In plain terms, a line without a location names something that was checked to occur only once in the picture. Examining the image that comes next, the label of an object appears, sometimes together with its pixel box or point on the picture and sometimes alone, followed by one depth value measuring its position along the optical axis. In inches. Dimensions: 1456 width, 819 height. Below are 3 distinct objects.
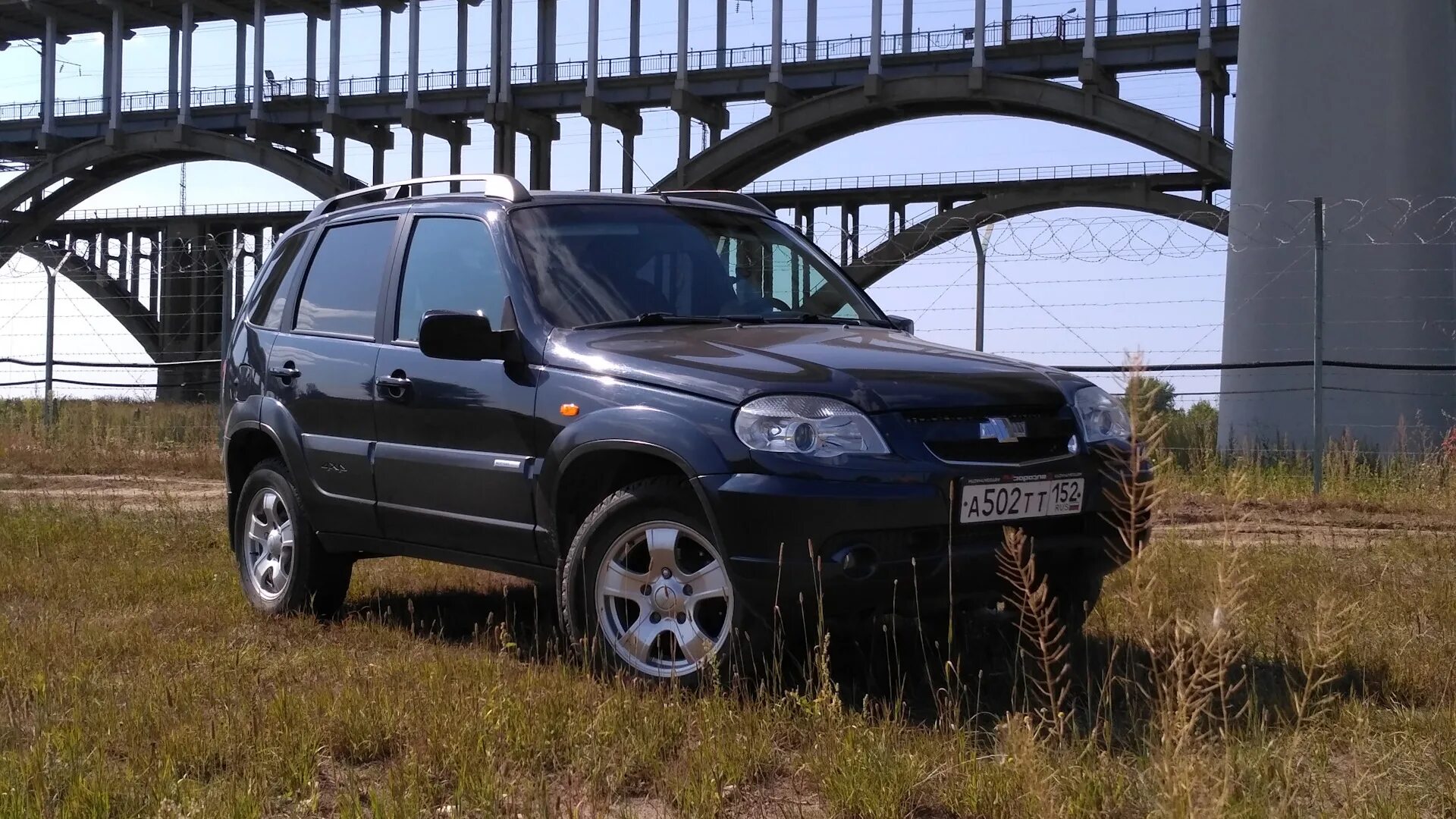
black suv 155.9
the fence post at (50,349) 658.8
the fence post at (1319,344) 396.5
